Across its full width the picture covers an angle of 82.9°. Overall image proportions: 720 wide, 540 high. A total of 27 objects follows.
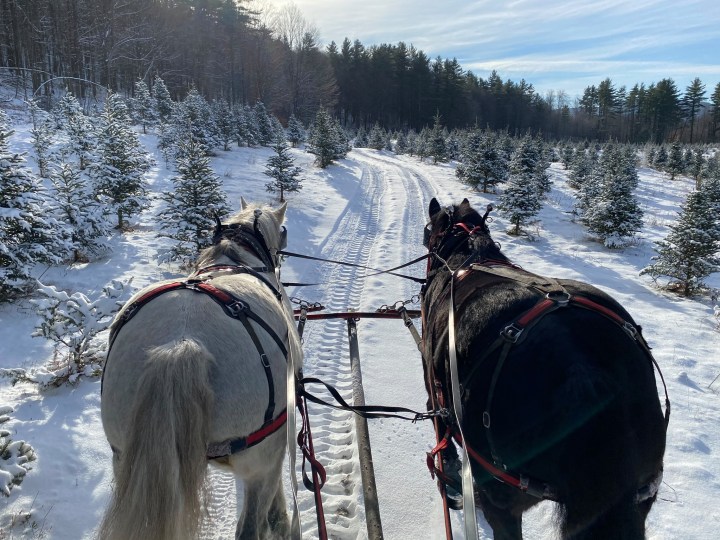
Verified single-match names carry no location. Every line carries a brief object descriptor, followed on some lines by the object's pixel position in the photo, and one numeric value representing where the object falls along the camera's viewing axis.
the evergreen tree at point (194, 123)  21.23
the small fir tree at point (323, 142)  23.48
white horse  1.64
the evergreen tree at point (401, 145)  41.38
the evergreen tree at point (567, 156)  31.83
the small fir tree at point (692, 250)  8.60
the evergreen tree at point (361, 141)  46.59
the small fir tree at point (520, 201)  13.33
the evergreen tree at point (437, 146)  31.90
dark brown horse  1.55
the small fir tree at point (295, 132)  34.78
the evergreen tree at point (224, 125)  24.72
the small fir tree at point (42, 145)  12.08
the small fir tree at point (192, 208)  8.20
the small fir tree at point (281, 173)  16.06
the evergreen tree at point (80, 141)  12.60
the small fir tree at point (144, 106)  26.28
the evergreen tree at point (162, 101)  27.19
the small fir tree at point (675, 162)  27.84
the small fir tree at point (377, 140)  43.09
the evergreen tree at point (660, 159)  32.28
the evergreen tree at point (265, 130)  30.03
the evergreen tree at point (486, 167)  19.25
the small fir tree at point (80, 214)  7.96
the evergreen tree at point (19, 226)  5.88
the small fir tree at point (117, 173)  10.07
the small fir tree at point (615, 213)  12.39
